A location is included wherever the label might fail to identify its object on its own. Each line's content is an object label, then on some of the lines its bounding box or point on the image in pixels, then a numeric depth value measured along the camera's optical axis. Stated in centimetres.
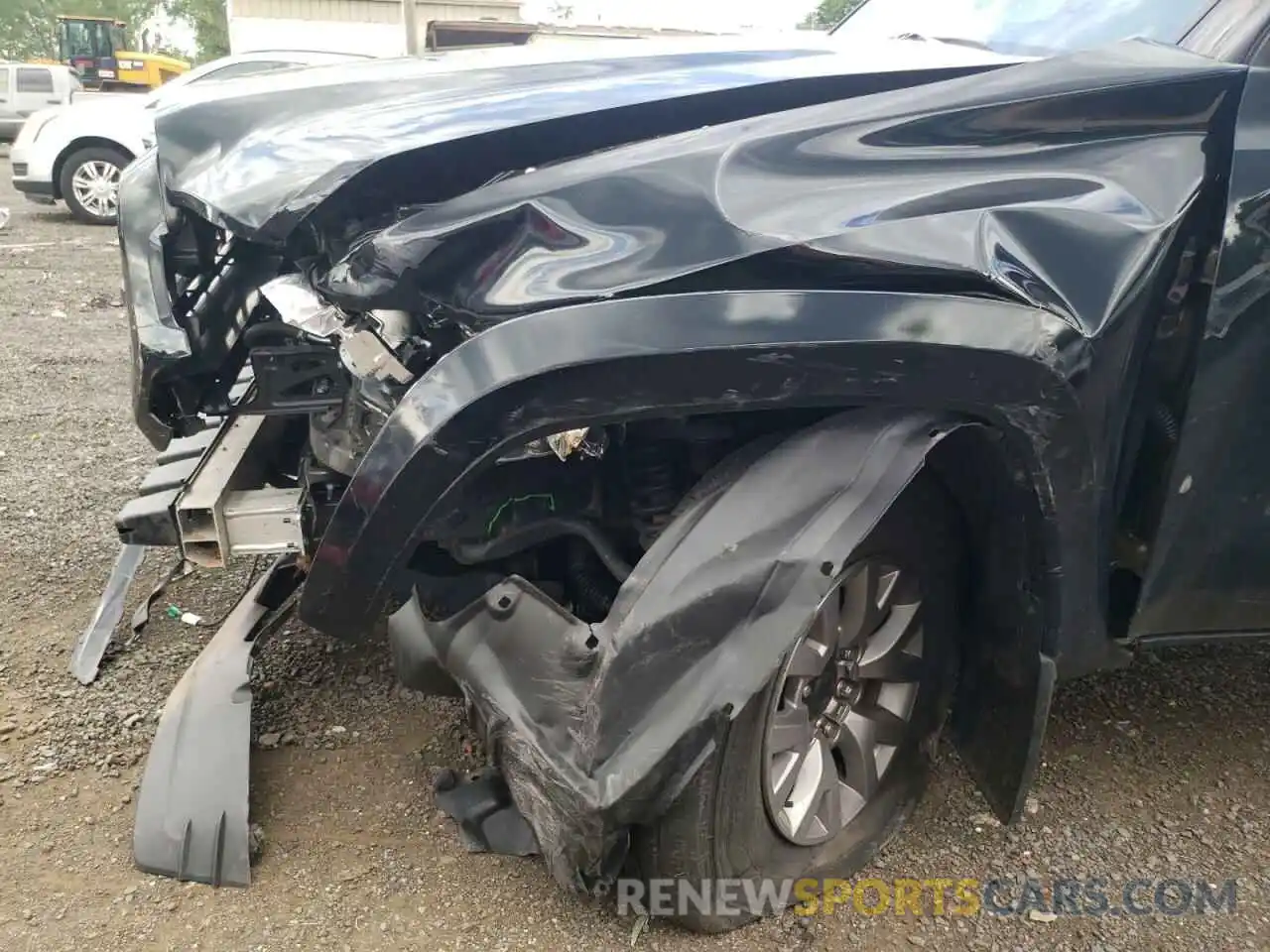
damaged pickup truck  162
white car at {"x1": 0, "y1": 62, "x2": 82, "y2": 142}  1659
